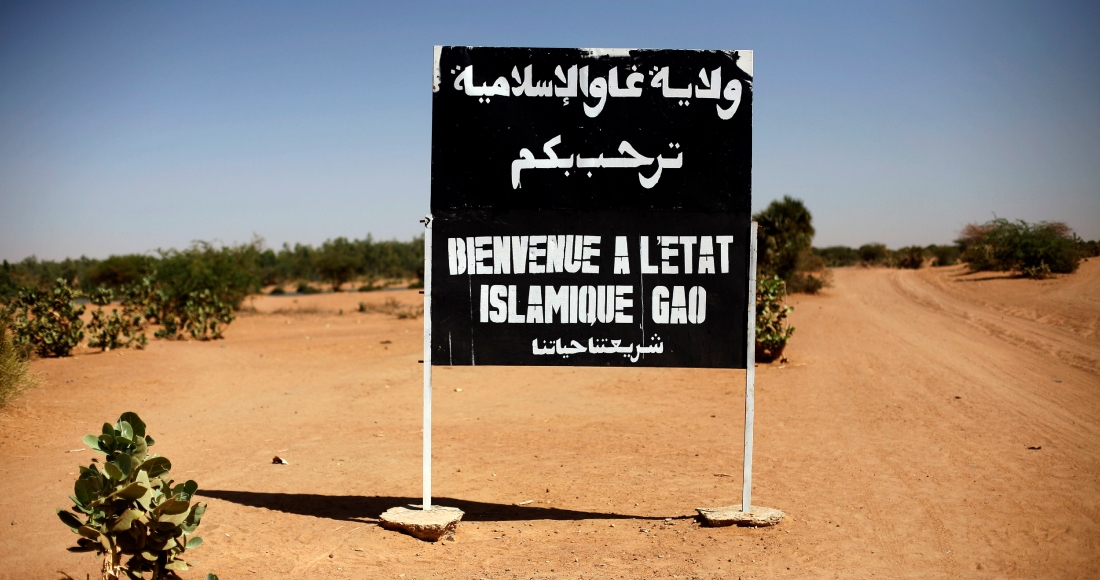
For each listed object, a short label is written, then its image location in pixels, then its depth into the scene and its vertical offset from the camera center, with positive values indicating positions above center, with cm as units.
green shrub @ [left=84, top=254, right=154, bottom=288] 4099 -24
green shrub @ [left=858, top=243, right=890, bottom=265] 6744 +178
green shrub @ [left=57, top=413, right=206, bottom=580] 455 -144
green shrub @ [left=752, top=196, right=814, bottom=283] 3478 +175
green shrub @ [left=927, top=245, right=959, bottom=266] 5465 +132
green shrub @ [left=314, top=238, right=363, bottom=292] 5478 +23
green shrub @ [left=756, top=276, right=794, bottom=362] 1586 -105
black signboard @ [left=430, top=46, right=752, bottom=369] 666 +56
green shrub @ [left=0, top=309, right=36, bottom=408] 1041 -147
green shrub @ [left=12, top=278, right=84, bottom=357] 1591 -109
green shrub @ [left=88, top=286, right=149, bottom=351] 1706 -140
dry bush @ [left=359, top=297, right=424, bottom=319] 2938 -168
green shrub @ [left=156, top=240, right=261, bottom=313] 2442 -21
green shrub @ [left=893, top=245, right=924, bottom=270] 5428 +113
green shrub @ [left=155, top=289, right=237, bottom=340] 2161 -145
